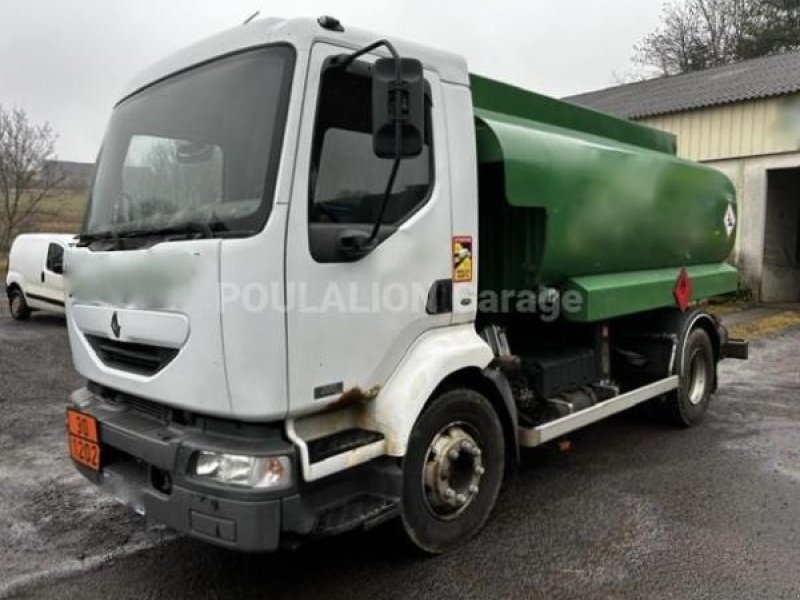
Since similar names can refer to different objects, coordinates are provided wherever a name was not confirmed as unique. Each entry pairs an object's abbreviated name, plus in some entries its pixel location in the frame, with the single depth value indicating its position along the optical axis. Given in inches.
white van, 446.1
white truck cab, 103.6
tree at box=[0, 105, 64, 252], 825.5
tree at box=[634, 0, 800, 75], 1050.1
